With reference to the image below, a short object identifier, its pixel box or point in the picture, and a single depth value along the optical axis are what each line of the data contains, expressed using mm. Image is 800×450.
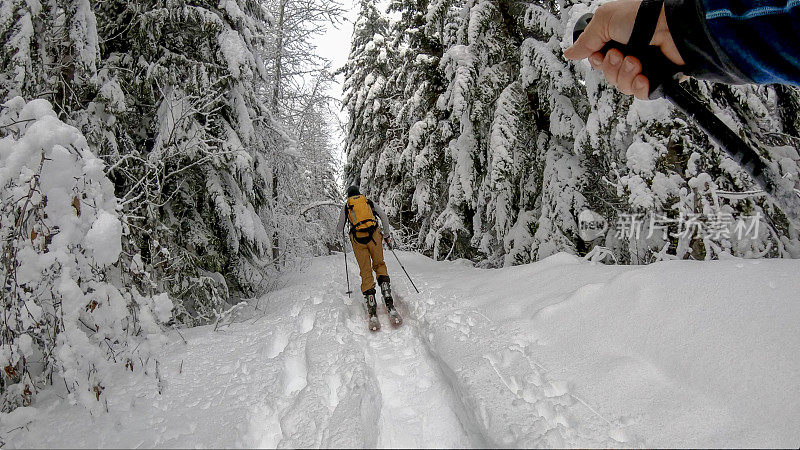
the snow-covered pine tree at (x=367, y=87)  16688
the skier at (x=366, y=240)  6377
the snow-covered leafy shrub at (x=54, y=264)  2852
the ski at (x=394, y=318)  5375
